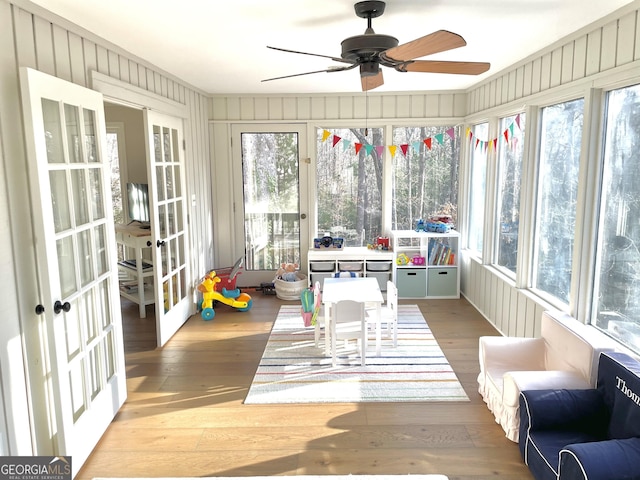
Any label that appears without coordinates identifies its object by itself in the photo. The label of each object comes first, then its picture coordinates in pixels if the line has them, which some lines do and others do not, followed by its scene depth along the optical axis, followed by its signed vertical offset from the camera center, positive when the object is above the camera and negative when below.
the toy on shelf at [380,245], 5.90 -0.91
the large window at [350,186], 5.98 -0.17
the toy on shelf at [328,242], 5.99 -0.88
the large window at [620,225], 2.71 -0.34
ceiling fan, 2.20 +0.61
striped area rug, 3.35 -1.58
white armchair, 2.59 -1.17
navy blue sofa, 2.03 -1.22
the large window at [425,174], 5.88 -0.03
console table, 4.87 -1.02
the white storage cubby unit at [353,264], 5.70 -1.11
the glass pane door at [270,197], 6.00 -0.29
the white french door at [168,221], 4.11 -0.43
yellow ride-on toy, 5.09 -1.33
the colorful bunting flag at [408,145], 5.57 +0.35
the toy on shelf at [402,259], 5.78 -1.08
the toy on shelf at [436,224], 5.67 -0.65
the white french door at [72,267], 2.26 -0.50
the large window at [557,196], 3.38 -0.20
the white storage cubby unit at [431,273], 5.68 -1.22
